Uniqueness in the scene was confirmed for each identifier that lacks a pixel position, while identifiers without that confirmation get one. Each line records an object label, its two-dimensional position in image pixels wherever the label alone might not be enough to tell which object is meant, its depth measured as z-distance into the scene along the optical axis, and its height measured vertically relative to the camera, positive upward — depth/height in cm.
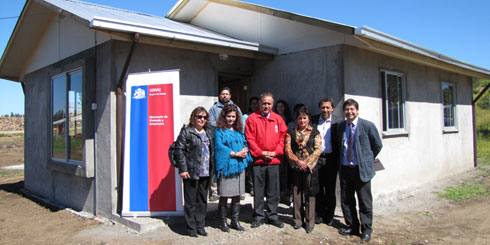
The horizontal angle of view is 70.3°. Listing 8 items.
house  570 +107
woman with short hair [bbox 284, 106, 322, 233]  484 -50
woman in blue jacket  471 -43
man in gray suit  468 -52
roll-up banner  526 -37
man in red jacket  488 -35
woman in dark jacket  468 -48
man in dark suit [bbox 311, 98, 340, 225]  505 -53
